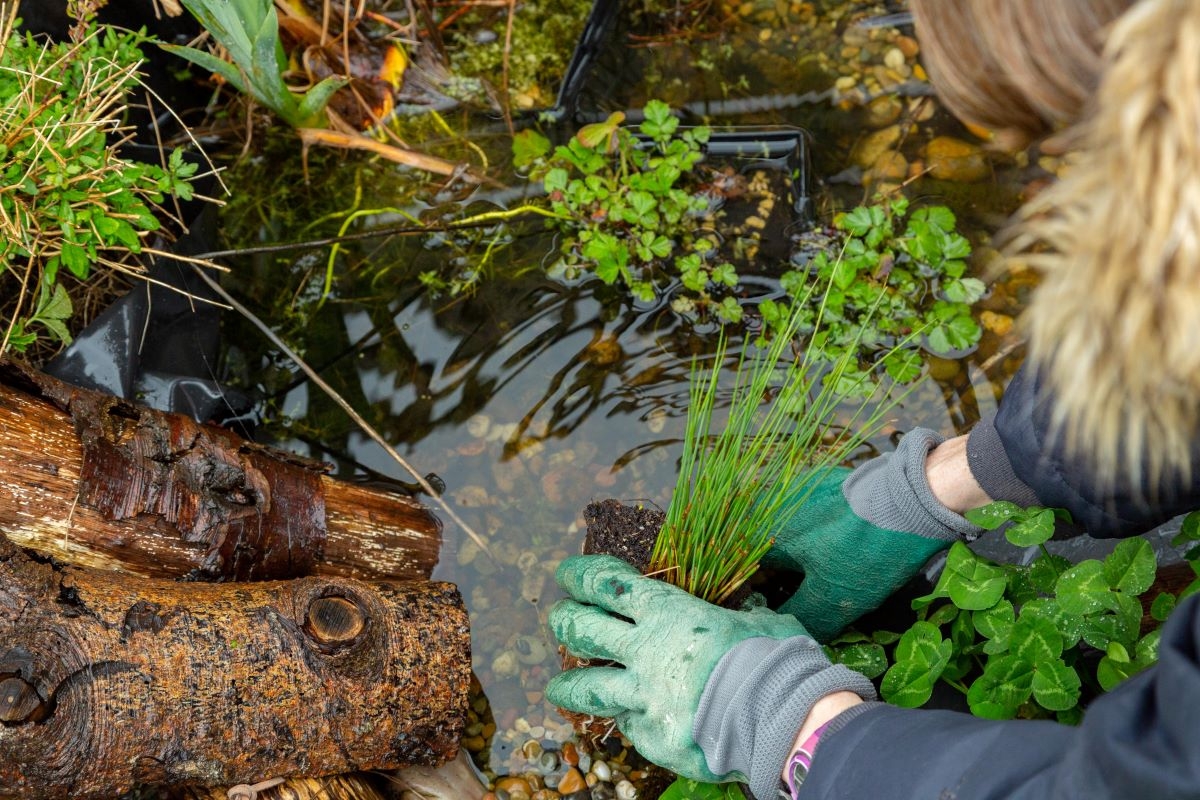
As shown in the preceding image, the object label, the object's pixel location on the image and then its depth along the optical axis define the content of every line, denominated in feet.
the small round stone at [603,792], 2.61
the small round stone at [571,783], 2.61
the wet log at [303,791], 2.14
